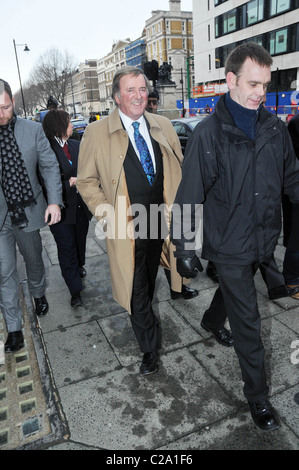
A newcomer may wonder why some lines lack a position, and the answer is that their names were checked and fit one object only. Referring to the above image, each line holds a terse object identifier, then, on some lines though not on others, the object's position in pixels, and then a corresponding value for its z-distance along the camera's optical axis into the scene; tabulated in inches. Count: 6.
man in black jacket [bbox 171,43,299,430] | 82.2
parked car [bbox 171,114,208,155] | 496.7
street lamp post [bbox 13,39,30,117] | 1551.4
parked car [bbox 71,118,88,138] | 1184.2
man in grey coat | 119.6
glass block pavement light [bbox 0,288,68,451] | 90.9
